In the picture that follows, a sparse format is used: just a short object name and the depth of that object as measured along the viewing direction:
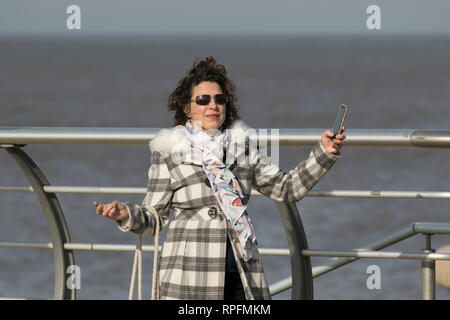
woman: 7.14
